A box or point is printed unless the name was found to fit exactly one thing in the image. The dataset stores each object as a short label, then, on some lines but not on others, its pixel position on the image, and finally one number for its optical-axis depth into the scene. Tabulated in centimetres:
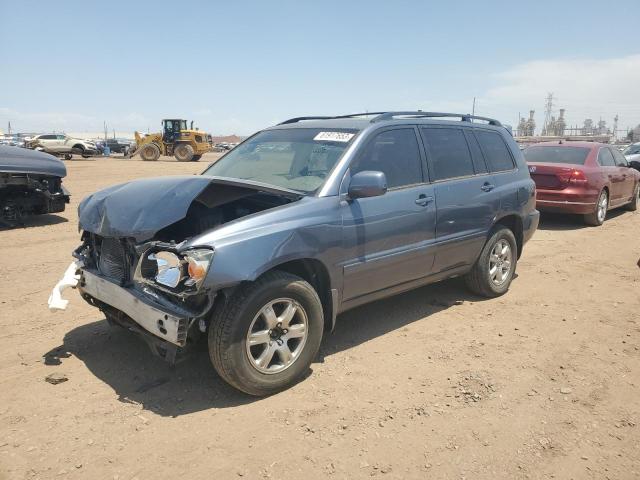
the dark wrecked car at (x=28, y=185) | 866
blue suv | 315
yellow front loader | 3350
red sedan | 952
